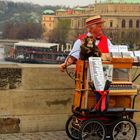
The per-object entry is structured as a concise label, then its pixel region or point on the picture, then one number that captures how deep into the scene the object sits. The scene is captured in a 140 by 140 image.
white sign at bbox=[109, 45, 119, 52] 11.41
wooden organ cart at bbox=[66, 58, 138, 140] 11.01
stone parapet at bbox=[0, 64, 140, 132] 12.31
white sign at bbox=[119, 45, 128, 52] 11.51
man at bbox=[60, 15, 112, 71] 11.19
